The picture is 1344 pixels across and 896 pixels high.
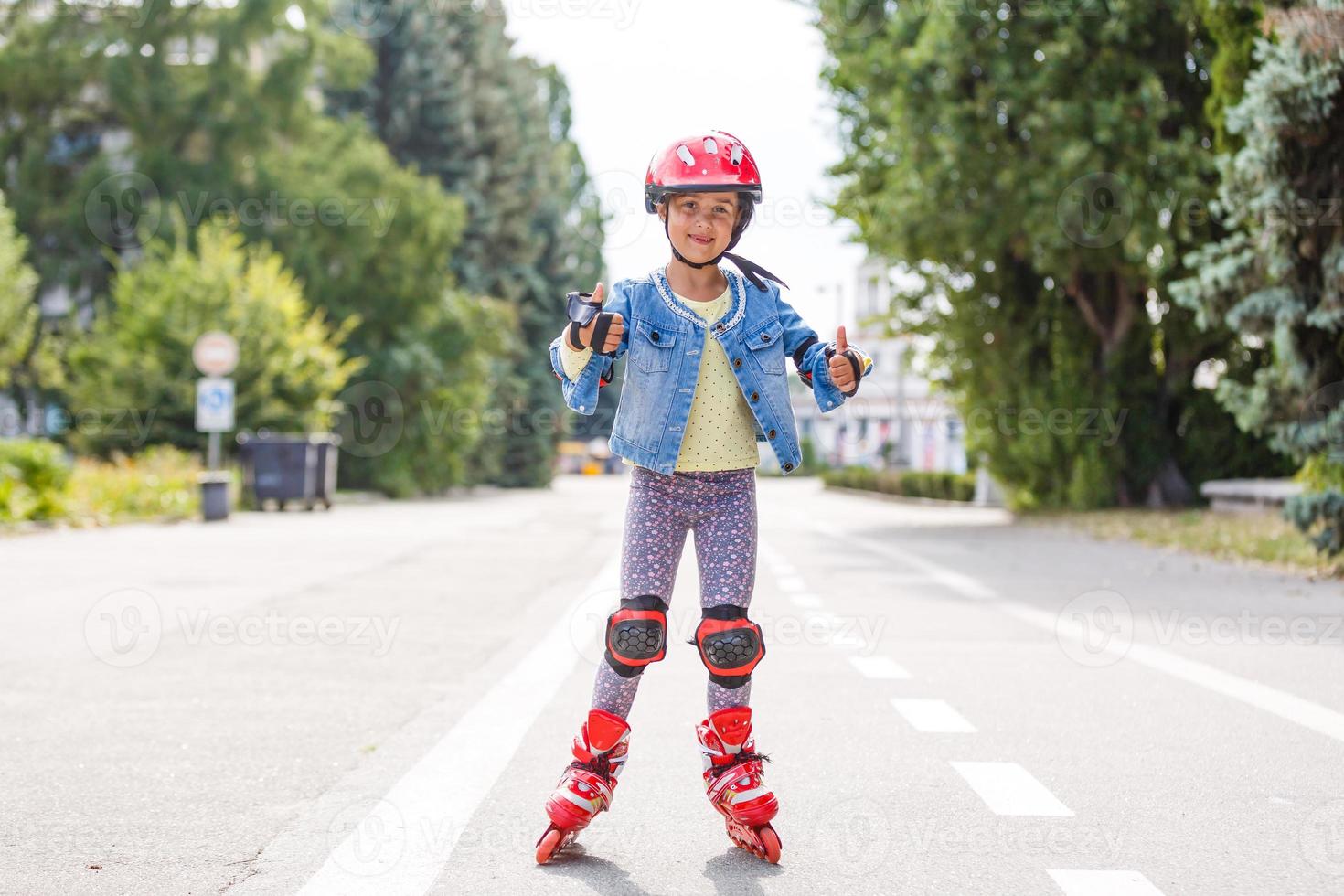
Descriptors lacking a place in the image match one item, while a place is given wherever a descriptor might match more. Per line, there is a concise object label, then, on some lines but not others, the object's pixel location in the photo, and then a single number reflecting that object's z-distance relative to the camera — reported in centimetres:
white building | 7081
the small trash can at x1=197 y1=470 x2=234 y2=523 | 2225
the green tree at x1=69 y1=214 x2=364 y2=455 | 2734
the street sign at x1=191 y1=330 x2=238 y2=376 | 2448
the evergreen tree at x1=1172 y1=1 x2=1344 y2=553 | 1198
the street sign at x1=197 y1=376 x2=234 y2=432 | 2348
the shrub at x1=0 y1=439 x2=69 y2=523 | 1838
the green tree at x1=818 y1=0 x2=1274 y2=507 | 2069
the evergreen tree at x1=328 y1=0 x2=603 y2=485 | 4769
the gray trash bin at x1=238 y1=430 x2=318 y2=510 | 2691
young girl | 405
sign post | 2234
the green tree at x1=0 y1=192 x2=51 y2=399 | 3091
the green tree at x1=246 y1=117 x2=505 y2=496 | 3703
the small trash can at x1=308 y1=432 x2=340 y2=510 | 2773
